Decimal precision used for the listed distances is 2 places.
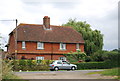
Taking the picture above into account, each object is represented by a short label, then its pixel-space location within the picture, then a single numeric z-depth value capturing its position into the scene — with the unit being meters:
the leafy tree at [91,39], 58.66
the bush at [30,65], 38.26
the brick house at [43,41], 48.25
